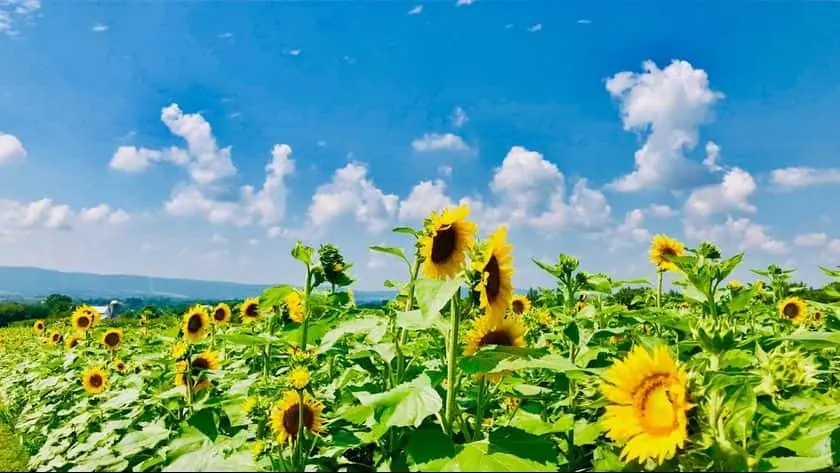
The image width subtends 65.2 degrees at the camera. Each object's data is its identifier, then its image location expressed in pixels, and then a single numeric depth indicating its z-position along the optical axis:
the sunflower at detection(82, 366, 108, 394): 5.71
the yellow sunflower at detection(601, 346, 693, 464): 1.59
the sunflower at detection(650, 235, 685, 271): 6.12
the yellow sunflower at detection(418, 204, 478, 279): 2.57
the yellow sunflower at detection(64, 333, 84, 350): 8.57
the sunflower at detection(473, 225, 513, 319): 2.36
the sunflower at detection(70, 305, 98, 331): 8.65
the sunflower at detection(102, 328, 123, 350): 6.87
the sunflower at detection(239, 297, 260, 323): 6.18
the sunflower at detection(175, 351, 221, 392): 3.59
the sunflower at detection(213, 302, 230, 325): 6.17
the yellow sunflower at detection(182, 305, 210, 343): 5.50
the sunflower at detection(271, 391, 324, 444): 2.47
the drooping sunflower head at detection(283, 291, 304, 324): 4.06
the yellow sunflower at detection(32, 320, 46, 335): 12.91
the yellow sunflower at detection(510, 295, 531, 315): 5.68
